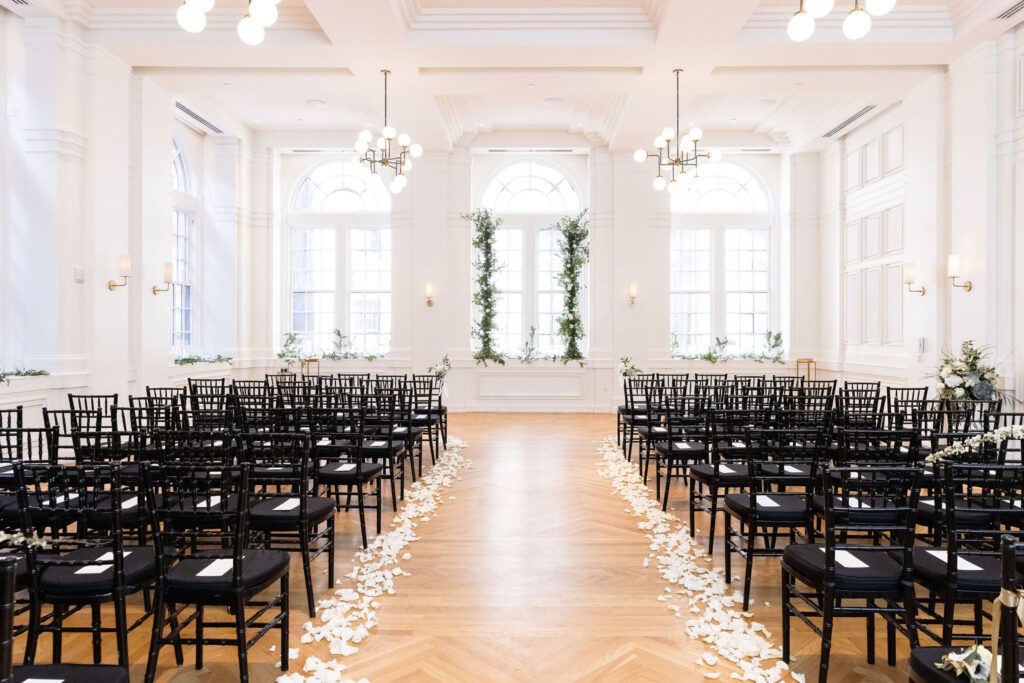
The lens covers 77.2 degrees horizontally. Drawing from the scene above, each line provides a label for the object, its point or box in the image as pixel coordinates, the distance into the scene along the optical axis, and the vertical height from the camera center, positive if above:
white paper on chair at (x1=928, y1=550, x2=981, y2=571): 2.73 -0.99
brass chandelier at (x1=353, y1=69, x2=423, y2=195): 7.25 +2.20
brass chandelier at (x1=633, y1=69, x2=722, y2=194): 7.50 +2.26
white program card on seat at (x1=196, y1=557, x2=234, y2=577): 2.68 -1.00
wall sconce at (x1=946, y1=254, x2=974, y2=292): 7.71 +0.82
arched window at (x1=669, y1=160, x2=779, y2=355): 12.90 +1.44
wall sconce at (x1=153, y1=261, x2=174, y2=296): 8.72 +0.81
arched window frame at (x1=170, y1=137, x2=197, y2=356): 10.91 +1.42
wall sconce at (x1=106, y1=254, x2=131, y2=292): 7.91 +0.82
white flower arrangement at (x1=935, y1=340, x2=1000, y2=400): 7.02 -0.45
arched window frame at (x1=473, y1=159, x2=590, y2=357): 12.77 +1.71
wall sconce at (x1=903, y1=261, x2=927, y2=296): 8.48 +0.82
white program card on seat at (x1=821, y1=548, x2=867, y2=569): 2.80 -1.00
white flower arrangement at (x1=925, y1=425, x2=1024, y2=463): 2.04 -0.33
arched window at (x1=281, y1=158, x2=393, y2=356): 12.95 +1.55
